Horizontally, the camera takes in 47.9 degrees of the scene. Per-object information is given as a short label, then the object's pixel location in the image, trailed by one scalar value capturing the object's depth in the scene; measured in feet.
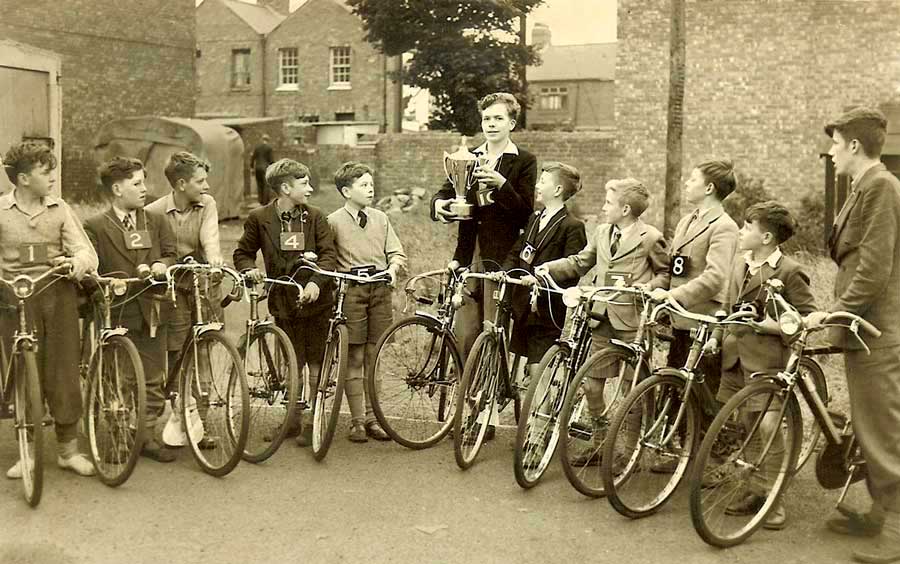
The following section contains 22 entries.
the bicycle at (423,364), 19.45
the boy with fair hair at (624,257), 18.34
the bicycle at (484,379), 18.63
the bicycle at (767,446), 14.96
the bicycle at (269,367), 18.42
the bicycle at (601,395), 16.70
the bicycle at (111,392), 18.06
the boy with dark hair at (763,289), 16.40
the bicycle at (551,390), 17.81
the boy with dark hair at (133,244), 19.03
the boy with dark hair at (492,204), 20.11
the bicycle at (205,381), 18.26
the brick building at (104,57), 72.54
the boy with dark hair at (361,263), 20.51
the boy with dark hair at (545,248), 19.40
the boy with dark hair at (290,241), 20.12
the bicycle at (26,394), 16.02
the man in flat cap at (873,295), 15.01
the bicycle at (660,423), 15.78
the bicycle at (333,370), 18.97
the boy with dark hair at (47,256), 17.88
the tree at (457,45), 85.30
